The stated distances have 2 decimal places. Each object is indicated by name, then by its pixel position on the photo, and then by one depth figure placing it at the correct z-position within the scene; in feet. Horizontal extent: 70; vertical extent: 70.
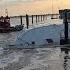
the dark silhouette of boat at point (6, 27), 168.86
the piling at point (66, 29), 88.89
